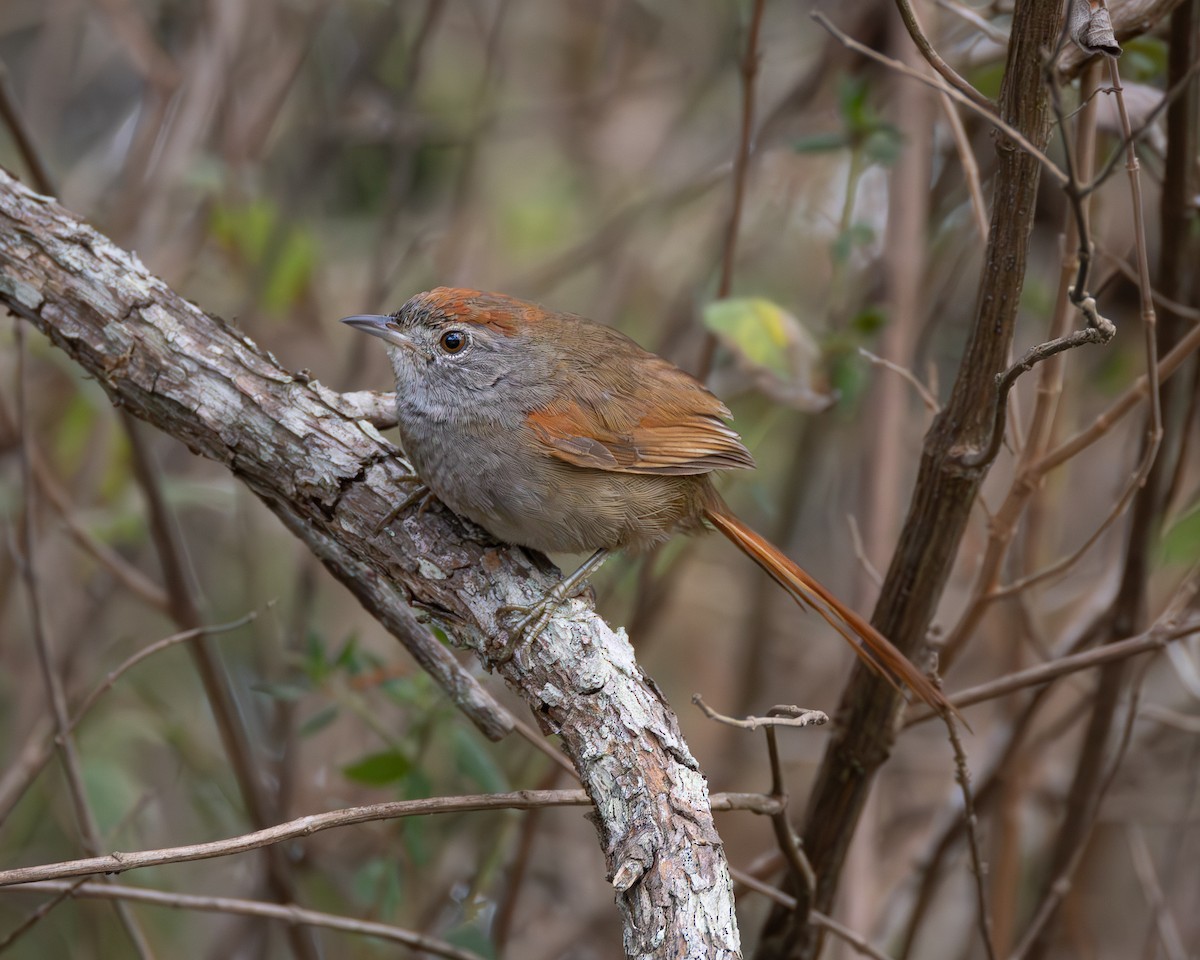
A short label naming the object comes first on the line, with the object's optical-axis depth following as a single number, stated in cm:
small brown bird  548
